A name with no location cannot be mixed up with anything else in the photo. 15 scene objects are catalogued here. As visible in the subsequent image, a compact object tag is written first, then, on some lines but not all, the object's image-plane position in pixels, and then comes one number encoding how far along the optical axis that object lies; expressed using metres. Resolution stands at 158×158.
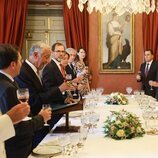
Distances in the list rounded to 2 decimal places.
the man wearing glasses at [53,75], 3.98
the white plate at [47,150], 2.22
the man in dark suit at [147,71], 6.89
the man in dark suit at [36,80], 3.12
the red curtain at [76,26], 7.08
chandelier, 5.05
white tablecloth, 2.16
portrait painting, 7.11
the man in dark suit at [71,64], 5.74
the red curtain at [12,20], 7.00
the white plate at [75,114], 3.65
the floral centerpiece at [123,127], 2.53
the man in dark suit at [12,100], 2.13
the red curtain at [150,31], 7.12
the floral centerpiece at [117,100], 4.41
